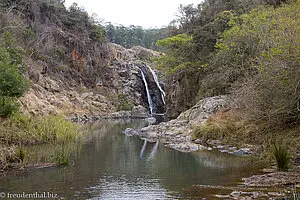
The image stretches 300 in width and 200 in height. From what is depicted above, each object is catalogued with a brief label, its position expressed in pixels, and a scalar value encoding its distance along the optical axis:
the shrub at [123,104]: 44.78
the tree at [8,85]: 15.64
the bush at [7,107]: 15.62
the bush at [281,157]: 9.79
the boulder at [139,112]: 42.02
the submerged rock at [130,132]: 22.65
